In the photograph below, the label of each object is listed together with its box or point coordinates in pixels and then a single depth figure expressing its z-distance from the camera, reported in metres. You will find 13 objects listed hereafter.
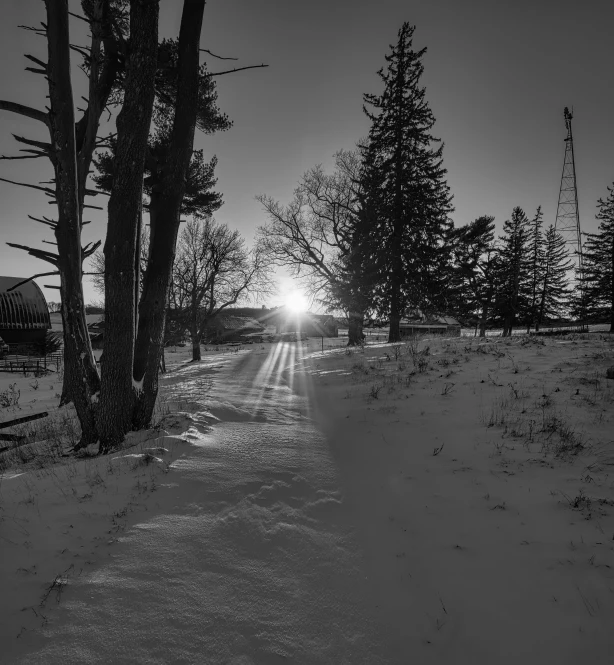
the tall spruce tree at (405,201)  16.77
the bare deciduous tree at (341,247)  17.64
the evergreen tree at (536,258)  36.34
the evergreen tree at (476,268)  27.75
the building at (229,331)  46.03
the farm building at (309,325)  46.81
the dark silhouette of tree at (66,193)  4.97
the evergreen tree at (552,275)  37.09
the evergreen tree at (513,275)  30.08
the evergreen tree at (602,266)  26.55
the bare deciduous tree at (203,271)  22.47
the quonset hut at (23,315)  28.50
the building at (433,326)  47.48
